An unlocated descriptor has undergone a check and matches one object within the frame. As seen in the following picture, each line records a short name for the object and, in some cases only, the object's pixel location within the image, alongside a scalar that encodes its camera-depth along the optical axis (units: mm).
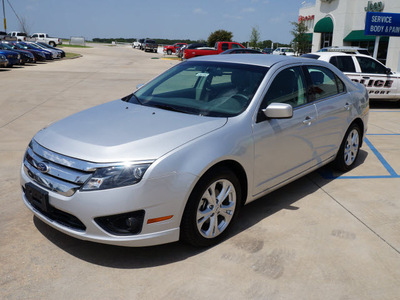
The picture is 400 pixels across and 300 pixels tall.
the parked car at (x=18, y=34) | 56294
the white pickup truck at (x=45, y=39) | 59344
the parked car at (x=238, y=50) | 23312
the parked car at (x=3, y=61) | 21612
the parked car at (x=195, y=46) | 37688
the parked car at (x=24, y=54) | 25855
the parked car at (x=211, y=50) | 32469
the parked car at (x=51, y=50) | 33625
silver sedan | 3020
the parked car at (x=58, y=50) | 35388
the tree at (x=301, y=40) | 41781
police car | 11203
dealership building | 30953
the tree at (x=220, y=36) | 60094
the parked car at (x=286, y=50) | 43531
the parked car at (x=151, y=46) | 59188
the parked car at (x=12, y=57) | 22811
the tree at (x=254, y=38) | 62828
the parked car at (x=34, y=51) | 28958
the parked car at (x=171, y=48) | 51250
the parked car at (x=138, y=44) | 69838
